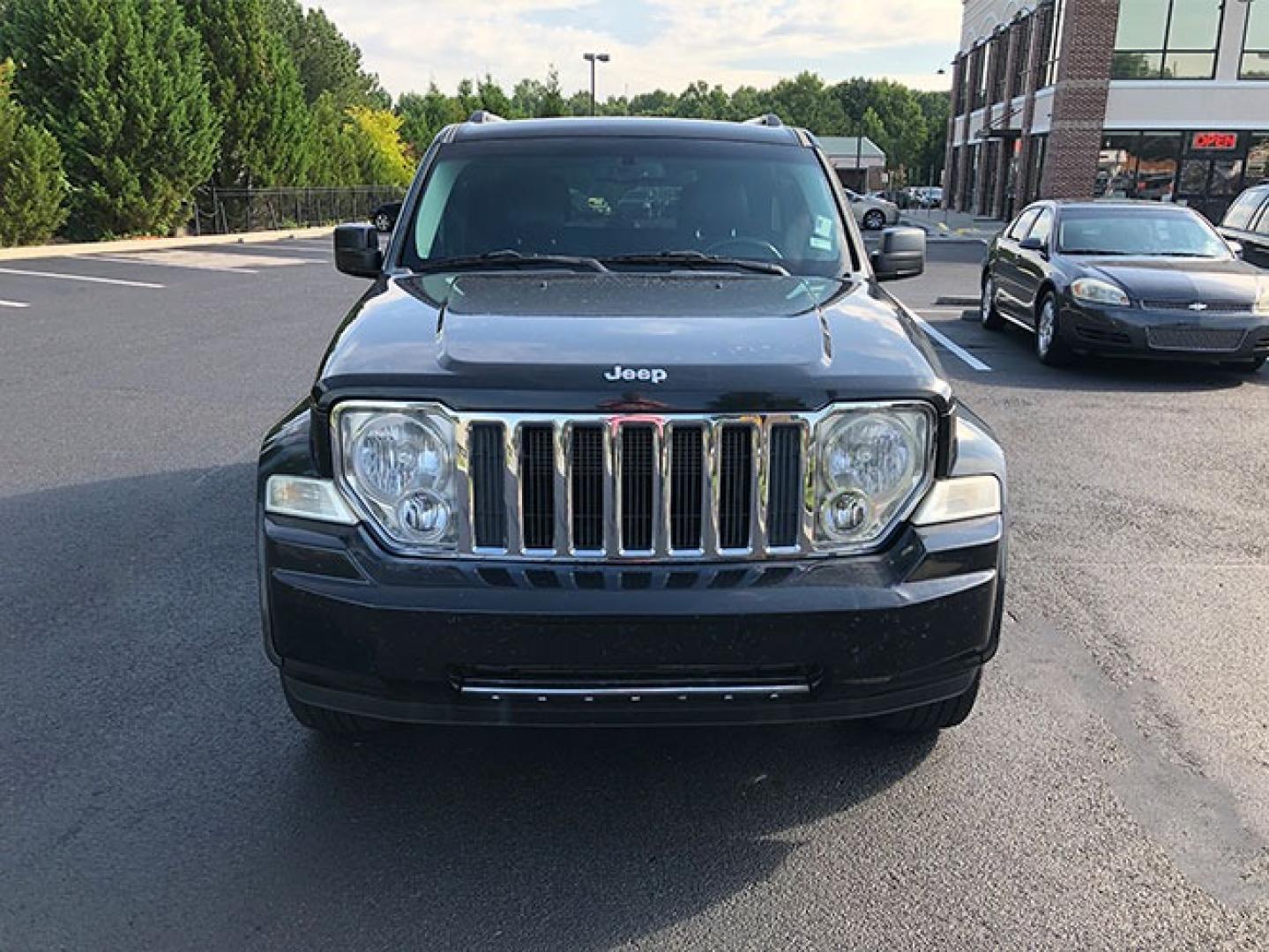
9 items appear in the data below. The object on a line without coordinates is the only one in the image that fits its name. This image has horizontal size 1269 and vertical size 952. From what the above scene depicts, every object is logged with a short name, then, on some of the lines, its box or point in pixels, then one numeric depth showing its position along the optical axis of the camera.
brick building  30.23
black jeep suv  2.73
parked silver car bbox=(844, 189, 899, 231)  26.53
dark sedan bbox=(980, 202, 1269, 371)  9.59
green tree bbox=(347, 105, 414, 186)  41.33
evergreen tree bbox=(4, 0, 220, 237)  23.73
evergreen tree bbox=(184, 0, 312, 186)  29.02
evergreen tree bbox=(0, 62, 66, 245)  22.02
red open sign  30.77
